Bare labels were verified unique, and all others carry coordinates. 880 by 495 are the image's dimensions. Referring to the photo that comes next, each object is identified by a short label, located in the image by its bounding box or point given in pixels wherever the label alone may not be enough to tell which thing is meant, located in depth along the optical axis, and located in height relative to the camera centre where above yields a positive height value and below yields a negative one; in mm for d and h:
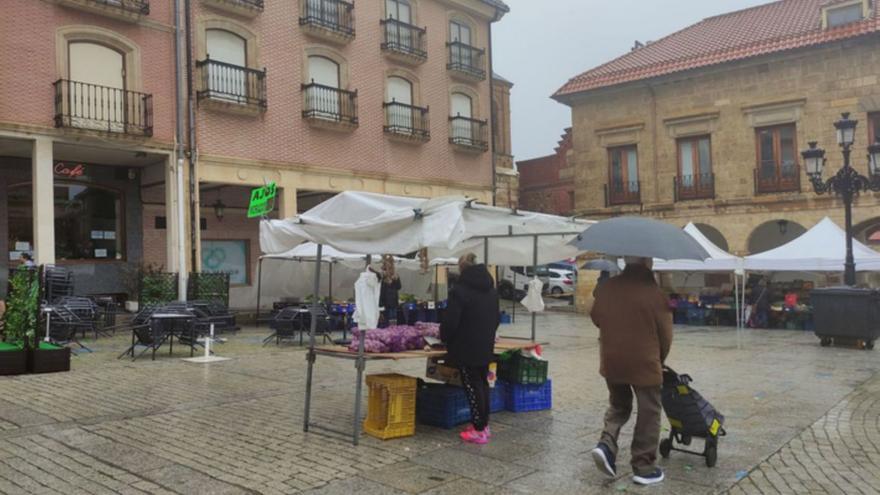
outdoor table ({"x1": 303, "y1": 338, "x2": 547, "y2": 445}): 6141 -916
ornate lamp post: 14055 +1519
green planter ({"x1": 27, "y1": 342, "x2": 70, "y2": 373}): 9820 -1354
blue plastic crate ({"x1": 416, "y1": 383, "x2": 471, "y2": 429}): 6793 -1489
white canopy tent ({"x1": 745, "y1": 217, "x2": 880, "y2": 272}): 17109 -204
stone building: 21047 +4311
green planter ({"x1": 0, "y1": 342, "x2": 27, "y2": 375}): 9609 -1323
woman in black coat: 6133 -709
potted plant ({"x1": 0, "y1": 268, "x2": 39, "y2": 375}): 9664 -798
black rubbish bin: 13367 -1343
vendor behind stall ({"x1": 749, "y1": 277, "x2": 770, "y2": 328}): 19812 -1777
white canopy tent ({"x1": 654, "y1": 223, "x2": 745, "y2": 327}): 18594 -414
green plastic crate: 7438 -1258
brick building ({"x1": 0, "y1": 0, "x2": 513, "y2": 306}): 15742 +3787
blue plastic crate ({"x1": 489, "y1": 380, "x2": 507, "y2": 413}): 7426 -1537
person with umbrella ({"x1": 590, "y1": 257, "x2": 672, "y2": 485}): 5070 -764
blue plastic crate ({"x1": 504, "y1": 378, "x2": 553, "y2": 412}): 7473 -1556
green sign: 18172 +1555
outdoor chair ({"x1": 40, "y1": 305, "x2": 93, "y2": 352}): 12383 -1084
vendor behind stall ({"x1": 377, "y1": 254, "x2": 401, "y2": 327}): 16547 -1000
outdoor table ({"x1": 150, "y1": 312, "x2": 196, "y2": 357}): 11703 -1081
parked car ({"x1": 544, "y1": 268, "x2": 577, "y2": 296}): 33875 -1510
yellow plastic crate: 6351 -1393
